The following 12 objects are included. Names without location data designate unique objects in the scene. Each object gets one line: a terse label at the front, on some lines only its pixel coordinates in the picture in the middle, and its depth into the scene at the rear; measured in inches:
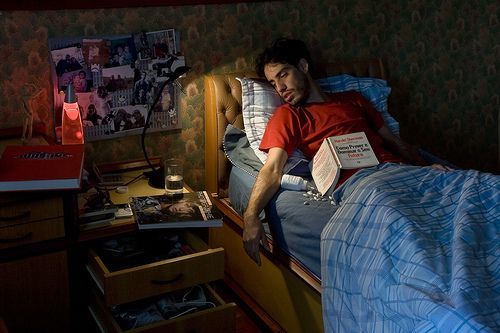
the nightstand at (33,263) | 80.6
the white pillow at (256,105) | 107.0
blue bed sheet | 87.4
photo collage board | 98.0
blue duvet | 64.5
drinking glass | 99.2
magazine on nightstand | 88.5
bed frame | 92.0
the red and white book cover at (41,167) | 79.8
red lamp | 94.0
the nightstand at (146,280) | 83.3
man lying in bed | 96.3
